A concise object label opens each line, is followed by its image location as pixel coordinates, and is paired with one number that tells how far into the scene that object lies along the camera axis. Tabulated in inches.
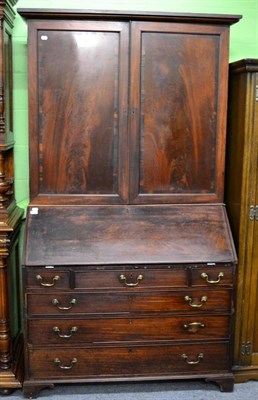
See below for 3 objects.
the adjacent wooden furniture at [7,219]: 100.2
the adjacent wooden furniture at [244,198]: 103.5
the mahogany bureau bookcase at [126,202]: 101.5
